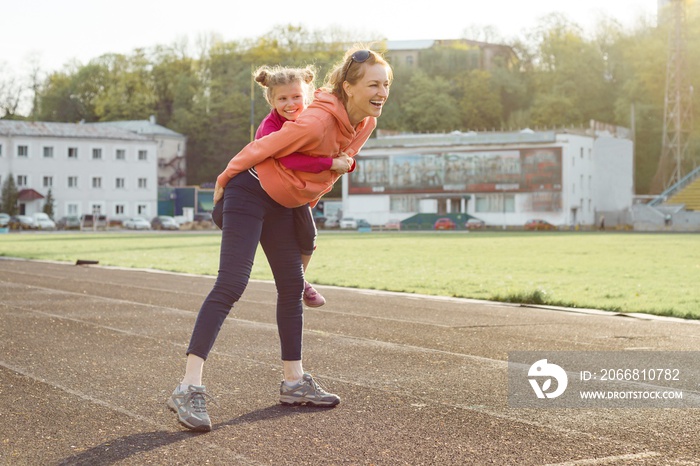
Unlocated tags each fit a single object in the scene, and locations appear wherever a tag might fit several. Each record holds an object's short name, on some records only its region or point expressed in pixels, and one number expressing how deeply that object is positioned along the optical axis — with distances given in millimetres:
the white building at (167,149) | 110562
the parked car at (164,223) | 86625
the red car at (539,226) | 83438
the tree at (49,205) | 92000
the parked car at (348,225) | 87188
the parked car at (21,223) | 80344
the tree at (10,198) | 89375
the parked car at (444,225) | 85000
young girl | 5773
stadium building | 90750
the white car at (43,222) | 82219
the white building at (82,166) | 93062
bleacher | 78725
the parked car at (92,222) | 84562
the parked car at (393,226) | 85062
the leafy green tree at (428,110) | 111875
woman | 5473
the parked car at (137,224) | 85688
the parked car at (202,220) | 89500
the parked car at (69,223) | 84312
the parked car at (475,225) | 85312
